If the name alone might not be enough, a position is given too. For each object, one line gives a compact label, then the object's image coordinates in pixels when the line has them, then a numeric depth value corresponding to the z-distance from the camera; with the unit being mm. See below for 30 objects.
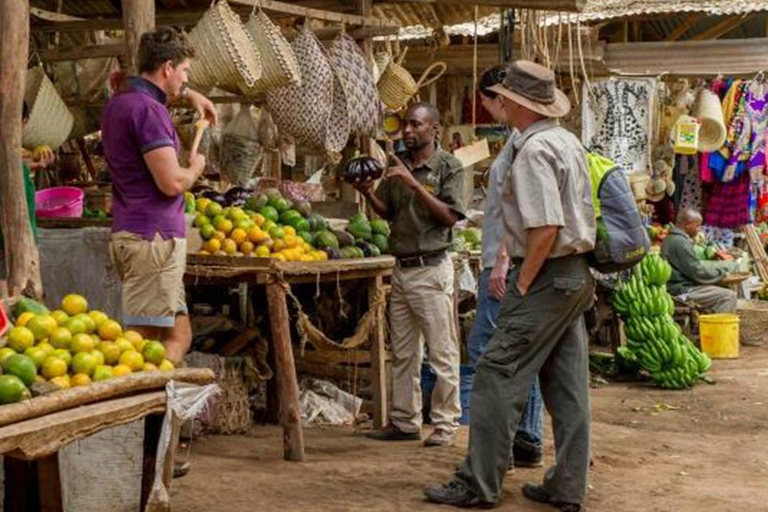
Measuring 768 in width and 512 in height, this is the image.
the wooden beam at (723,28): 15773
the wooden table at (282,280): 6750
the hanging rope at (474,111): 13555
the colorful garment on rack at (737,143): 13133
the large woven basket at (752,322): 13430
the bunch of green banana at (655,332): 10641
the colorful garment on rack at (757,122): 13047
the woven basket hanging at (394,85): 8984
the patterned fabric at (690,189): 14500
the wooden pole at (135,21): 6355
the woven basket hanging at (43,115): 7234
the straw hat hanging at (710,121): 12953
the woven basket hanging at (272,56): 6945
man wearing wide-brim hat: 5555
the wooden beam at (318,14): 7568
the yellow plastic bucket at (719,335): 12312
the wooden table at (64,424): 4109
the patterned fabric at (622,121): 11664
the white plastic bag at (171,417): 4543
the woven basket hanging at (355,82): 7816
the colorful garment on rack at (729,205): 14344
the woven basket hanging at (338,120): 7707
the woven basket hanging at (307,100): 7465
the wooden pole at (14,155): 5582
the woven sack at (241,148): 9250
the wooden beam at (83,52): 7738
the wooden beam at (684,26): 15547
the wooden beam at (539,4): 8055
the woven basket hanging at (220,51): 6570
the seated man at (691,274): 12836
